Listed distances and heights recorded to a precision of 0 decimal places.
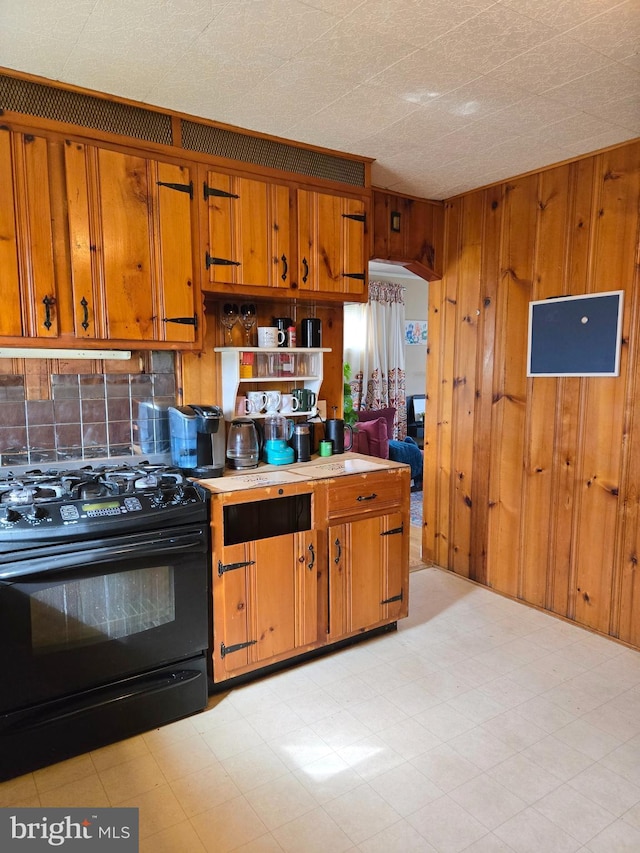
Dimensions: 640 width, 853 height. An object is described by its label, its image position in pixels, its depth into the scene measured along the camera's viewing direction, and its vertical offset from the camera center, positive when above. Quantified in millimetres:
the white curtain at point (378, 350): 6848 +138
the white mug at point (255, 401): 2959 -209
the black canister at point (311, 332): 3076 +155
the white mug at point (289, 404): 3061 -232
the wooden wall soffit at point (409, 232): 3410 +796
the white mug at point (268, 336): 2918 +126
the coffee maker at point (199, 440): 2549 -355
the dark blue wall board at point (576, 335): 2811 +136
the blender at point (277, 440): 2895 -408
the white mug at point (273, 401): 3008 -211
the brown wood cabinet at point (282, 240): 2596 +584
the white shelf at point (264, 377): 2826 -85
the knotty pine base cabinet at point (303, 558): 2408 -898
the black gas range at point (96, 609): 1930 -904
